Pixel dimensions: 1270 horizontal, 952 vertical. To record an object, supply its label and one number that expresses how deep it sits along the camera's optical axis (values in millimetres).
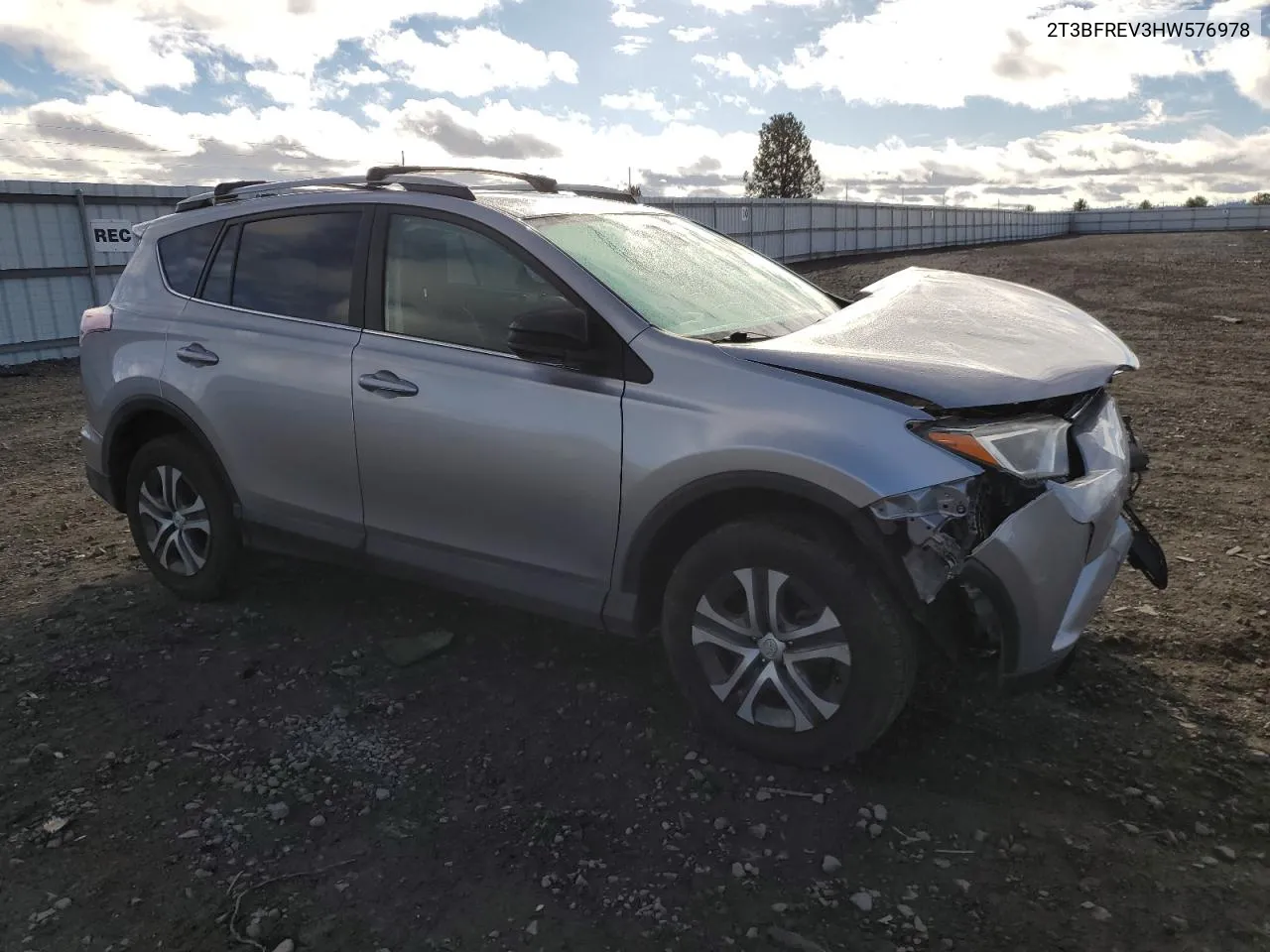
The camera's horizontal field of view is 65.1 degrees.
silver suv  2824
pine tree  68500
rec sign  13578
